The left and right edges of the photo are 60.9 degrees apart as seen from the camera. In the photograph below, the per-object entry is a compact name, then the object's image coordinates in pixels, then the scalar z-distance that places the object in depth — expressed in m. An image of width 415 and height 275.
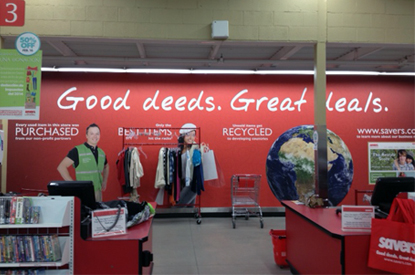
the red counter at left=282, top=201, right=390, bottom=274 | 3.02
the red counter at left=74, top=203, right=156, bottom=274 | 3.08
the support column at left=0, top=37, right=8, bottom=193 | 5.44
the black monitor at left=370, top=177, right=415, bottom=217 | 3.79
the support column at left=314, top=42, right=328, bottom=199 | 4.91
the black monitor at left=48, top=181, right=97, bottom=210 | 3.38
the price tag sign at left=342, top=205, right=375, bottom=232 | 3.17
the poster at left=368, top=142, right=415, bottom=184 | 8.28
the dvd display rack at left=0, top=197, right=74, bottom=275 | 3.09
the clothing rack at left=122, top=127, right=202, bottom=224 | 7.87
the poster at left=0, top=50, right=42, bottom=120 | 4.22
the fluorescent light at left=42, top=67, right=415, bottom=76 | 7.86
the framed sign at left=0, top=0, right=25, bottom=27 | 4.52
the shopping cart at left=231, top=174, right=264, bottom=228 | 7.51
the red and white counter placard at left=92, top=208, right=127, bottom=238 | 3.16
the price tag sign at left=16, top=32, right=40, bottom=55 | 4.30
